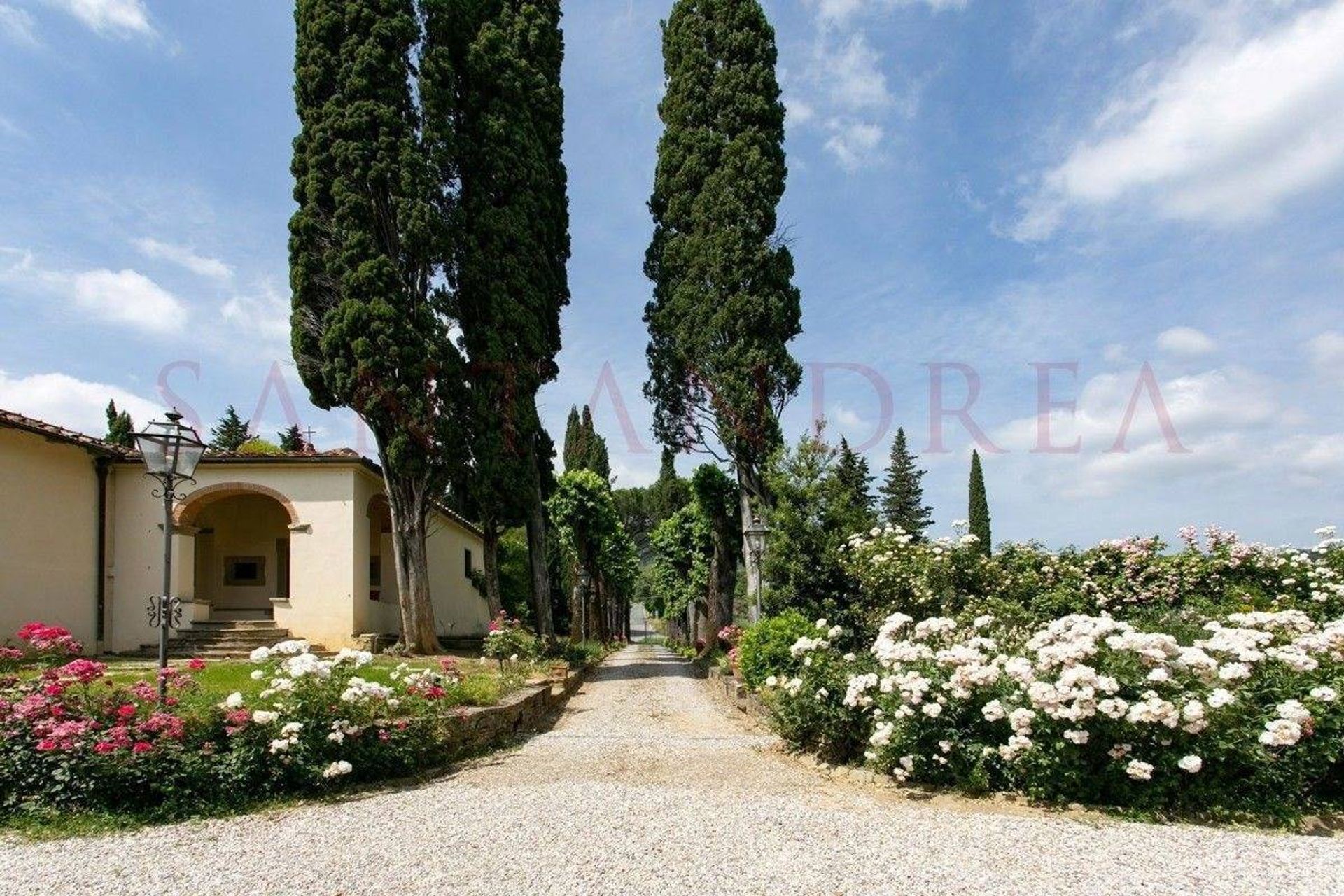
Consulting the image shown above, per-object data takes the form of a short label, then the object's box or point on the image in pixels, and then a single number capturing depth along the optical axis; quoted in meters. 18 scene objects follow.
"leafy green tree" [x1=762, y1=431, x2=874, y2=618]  11.32
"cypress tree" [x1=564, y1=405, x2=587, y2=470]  39.22
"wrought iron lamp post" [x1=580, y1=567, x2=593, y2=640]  23.33
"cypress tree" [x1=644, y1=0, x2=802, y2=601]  15.62
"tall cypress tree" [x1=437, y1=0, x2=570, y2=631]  14.07
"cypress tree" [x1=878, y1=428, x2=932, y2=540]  44.59
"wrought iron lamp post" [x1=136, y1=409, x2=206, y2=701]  6.16
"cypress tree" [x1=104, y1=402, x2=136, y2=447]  25.94
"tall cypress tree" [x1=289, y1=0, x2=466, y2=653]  12.20
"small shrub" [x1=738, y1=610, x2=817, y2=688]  9.36
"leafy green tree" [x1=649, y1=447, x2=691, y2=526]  29.72
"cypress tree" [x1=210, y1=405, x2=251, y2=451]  36.41
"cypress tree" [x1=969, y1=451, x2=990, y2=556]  36.25
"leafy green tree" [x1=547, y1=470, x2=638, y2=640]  23.22
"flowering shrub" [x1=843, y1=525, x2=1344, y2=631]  9.82
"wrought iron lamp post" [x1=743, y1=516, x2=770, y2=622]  12.49
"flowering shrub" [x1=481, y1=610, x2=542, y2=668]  11.36
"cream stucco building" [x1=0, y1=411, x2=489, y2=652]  11.32
